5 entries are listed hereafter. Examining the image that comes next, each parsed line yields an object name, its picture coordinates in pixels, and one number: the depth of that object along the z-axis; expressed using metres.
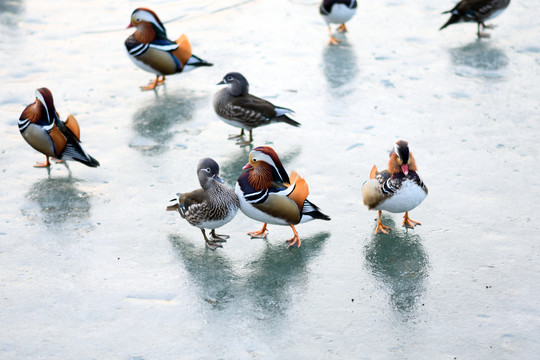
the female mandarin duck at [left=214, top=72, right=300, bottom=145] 14.84
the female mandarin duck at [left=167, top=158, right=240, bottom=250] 11.33
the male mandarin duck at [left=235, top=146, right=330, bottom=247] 11.44
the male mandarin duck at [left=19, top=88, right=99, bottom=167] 13.80
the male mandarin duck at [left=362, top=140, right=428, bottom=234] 11.43
